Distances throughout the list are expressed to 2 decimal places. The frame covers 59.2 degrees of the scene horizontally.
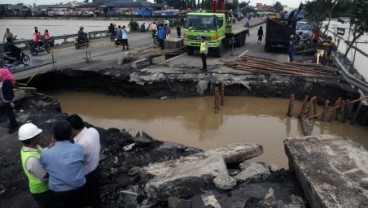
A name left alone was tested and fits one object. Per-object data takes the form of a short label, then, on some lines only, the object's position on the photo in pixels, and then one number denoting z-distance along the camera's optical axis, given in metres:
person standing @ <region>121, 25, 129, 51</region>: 21.73
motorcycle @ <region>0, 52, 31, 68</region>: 15.06
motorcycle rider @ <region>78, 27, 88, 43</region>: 22.56
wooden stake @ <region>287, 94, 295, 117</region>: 12.04
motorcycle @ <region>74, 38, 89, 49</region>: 22.41
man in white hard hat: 4.07
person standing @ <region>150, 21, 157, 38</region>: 25.10
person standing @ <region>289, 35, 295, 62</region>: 17.30
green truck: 18.45
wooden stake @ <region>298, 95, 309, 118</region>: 11.89
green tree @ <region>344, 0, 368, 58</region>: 16.51
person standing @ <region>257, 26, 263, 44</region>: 26.98
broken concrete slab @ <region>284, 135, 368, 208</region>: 4.86
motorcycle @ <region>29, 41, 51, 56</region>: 19.72
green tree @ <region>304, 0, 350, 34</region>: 26.16
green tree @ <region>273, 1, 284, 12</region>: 125.97
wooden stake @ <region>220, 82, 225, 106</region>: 13.09
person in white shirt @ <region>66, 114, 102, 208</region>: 4.55
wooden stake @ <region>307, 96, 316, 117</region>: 11.90
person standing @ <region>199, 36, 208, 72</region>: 15.23
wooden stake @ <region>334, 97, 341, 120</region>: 11.65
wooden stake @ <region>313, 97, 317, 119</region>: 12.08
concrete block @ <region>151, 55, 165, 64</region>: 17.42
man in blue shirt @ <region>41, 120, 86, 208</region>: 4.04
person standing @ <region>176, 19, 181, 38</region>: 26.86
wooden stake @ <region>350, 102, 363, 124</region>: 11.65
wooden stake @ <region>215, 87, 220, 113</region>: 12.48
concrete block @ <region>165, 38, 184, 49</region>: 21.50
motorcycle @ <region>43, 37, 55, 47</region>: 20.91
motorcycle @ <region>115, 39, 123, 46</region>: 23.52
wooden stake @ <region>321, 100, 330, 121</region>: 11.73
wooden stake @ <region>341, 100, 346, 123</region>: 11.86
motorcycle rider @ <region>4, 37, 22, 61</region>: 15.27
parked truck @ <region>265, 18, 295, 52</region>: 20.81
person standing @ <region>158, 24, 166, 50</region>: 21.03
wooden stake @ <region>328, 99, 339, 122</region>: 11.70
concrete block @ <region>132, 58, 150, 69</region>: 15.80
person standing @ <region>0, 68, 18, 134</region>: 8.41
